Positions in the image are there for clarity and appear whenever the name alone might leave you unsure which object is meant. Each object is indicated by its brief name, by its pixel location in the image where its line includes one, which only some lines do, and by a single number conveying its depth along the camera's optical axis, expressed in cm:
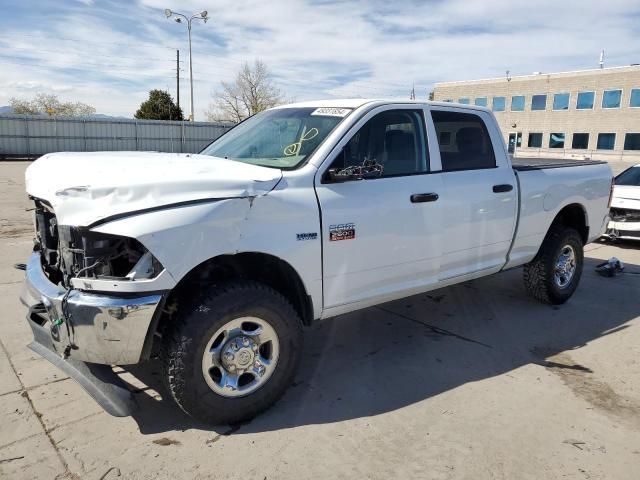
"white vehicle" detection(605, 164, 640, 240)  859
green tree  4653
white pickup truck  276
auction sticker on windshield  379
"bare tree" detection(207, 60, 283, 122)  5122
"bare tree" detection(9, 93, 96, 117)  4906
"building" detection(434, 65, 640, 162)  4403
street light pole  3562
